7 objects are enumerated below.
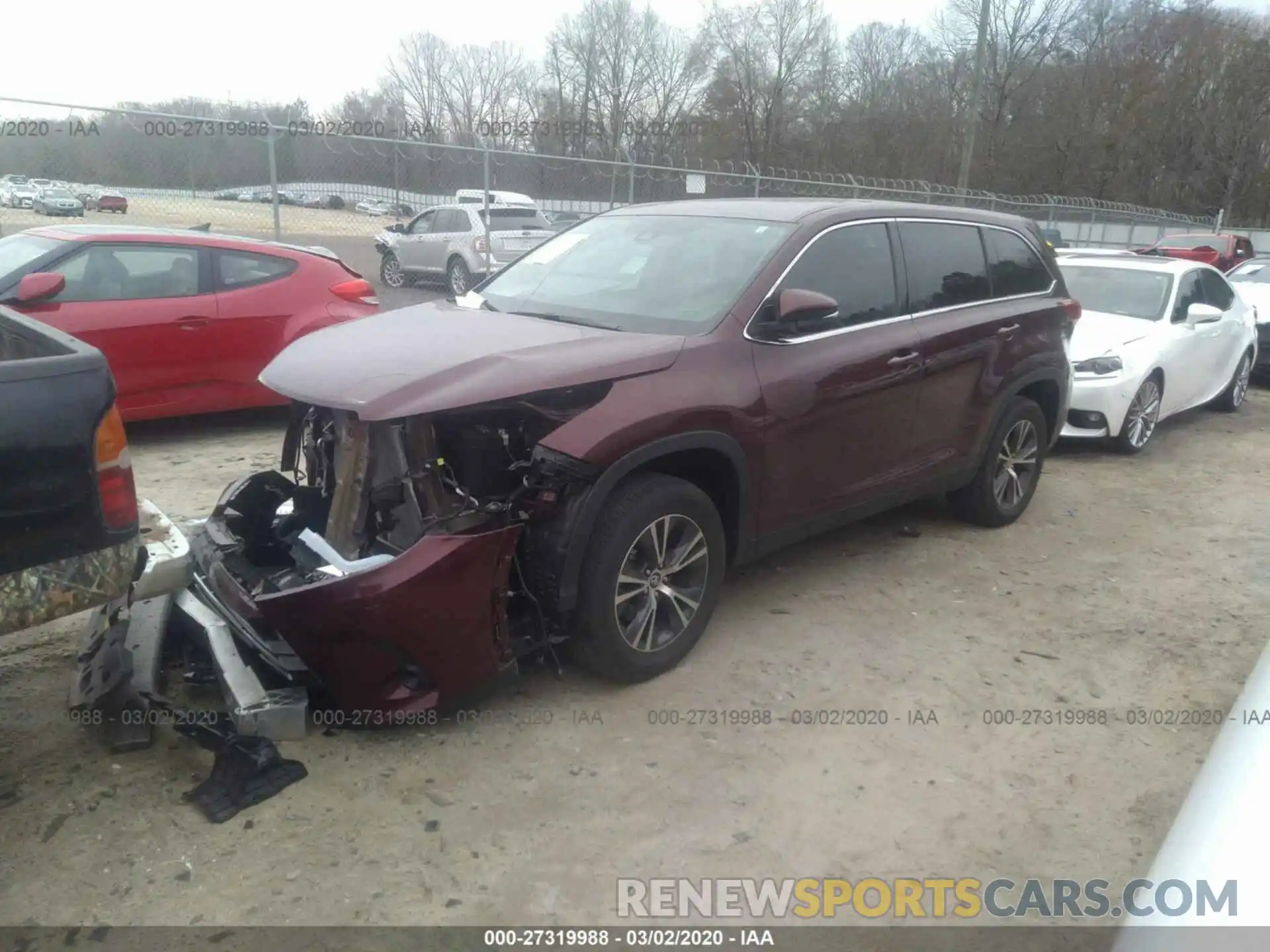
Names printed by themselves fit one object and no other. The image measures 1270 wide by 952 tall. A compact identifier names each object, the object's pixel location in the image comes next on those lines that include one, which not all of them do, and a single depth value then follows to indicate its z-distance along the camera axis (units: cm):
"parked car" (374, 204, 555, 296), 1330
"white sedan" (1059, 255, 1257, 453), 781
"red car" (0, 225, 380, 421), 638
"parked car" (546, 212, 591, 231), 1384
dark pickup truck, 257
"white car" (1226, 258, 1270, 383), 1208
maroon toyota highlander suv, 329
